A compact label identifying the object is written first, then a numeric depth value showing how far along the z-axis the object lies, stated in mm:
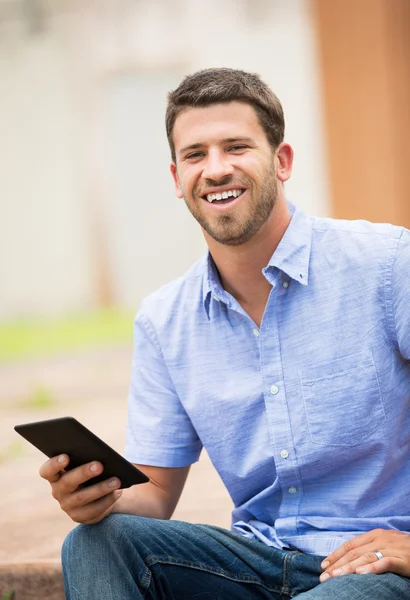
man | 4551
